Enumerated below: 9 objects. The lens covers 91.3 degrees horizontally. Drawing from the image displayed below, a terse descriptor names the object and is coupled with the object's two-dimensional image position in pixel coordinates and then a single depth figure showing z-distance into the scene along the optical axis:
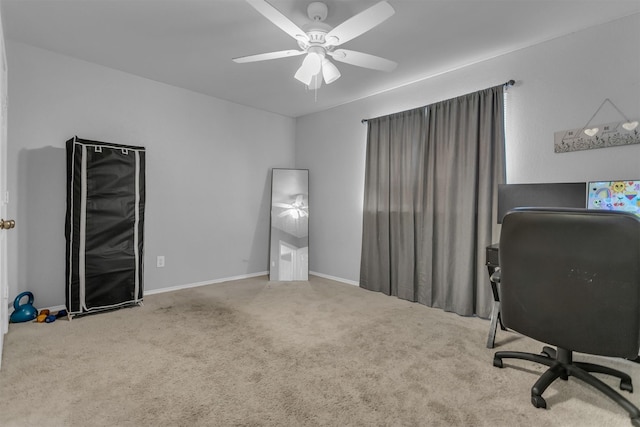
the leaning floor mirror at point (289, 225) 4.31
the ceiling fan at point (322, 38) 1.66
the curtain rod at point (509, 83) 2.67
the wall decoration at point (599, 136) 2.17
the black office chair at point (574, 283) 1.37
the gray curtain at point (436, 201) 2.81
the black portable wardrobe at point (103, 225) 2.69
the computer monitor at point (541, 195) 2.22
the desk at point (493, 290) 2.22
